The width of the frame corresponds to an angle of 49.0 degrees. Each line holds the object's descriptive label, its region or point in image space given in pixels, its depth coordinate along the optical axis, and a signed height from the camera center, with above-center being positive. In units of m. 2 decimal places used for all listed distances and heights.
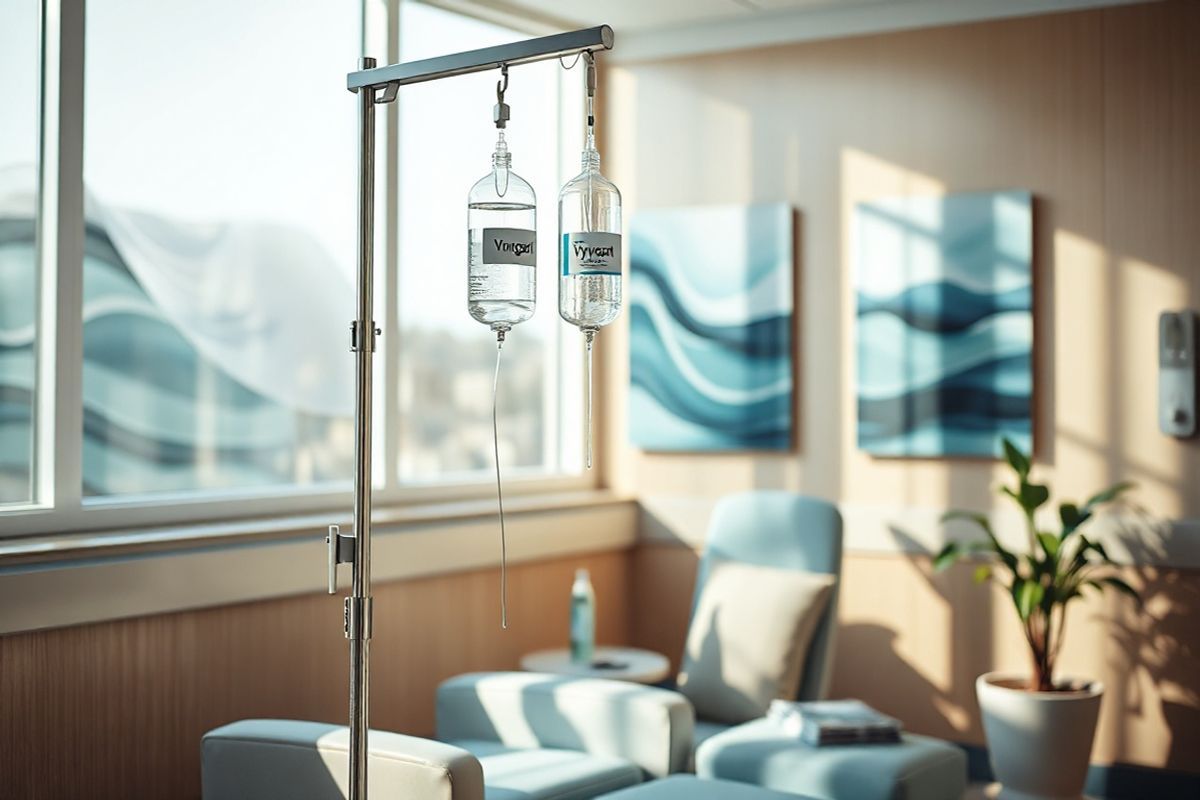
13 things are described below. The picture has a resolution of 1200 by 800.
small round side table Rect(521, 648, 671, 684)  3.79 -0.70
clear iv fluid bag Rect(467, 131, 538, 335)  1.81 +0.25
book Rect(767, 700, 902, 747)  3.20 -0.73
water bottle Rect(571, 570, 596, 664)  3.99 -0.59
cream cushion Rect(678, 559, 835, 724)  3.70 -0.61
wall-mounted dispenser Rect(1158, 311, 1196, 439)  3.96 +0.17
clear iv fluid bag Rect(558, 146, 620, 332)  1.80 +0.24
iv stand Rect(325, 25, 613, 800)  1.88 +0.12
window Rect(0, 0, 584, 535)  3.07 +0.45
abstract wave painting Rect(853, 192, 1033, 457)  4.23 +0.35
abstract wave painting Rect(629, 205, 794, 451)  4.64 +0.36
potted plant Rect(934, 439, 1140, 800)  3.79 -0.77
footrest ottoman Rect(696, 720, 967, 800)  3.00 -0.79
